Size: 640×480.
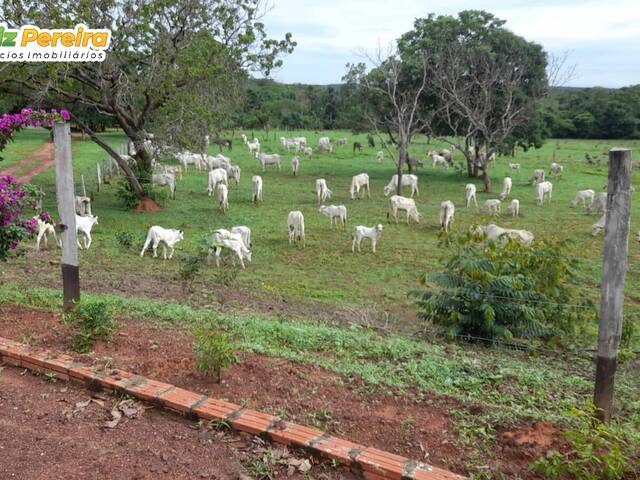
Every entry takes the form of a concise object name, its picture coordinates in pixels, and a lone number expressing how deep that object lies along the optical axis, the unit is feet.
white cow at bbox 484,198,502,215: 67.10
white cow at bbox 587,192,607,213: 67.21
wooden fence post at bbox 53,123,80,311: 18.95
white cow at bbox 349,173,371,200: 76.21
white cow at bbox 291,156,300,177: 96.84
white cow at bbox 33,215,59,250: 40.88
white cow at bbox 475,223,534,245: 45.52
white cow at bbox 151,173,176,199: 70.08
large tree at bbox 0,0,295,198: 52.06
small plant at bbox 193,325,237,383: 14.35
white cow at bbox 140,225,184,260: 42.37
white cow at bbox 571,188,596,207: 72.08
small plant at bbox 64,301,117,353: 16.55
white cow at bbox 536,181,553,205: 74.54
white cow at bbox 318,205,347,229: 56.59
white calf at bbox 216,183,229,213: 64.18
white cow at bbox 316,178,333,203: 71.41
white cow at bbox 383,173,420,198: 79.77
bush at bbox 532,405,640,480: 10.55
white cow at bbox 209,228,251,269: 40.01
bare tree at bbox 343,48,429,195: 88.28
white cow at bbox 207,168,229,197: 74.25
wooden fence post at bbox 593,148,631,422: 13.14
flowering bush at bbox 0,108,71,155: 20.04
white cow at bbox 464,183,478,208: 71.74
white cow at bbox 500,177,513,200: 79.05
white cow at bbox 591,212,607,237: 55.21
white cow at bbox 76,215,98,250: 43.04
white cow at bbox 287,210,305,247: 49.34
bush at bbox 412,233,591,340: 23.62
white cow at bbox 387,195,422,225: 60.75
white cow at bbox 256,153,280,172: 102.37
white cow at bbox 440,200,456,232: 57.26
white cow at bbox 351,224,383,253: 48.08
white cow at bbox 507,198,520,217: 66.44
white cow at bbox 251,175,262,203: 70.38
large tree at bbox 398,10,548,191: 90.15
